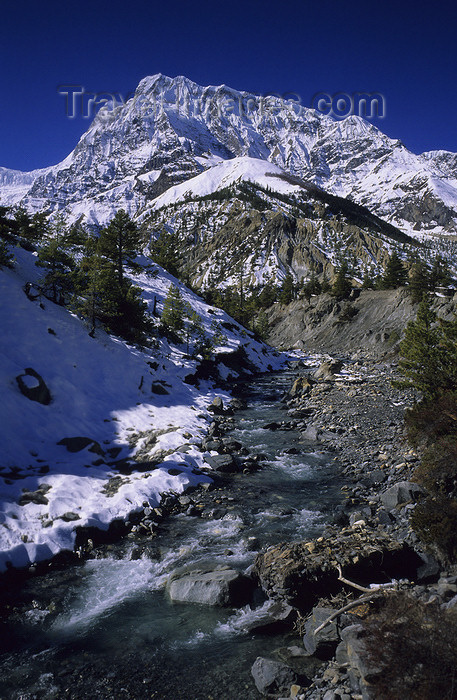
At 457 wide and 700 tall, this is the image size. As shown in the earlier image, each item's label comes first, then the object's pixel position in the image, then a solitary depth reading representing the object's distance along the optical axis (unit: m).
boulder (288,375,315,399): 30.23
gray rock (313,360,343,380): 36.39
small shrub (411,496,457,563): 8.12
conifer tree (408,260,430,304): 57.38
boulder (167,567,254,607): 8.37
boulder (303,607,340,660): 6.45
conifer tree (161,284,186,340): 36.44
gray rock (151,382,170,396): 25.05
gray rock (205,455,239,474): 16.37
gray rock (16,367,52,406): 17.55
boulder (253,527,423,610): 7.98
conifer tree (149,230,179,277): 60.31
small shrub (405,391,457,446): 13.06
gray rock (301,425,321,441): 20.12
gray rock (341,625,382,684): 5.00
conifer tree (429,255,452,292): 59.34
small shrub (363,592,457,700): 4.41
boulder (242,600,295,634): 7.51
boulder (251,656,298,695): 6.01
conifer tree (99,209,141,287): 33.81
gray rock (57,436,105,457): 16.22
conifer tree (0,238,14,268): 24.60
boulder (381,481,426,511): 10.95
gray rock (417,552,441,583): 7.94
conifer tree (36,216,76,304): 25.67
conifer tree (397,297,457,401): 15.48
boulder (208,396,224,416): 25.50
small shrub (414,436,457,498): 10.05
